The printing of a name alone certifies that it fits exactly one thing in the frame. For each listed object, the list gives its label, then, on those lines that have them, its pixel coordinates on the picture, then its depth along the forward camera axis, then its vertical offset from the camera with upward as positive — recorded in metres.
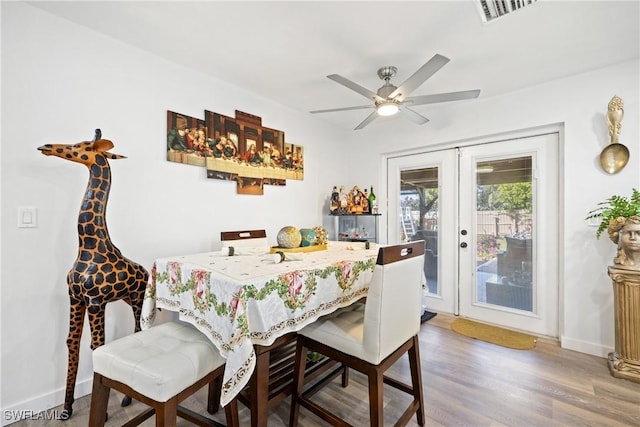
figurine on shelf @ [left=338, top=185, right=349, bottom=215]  3.65 +0.12
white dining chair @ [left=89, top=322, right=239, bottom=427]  1.11 -0.65
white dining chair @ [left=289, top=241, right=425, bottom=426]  1.32 -0.61
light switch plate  1.69 -0.02
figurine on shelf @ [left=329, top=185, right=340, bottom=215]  3.71 +0.17
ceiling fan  1.84 +0.89
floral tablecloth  1.17 -0.40
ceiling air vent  1.65 +1.24
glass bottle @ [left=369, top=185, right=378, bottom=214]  3.66 +0.13
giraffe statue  1.57 -0.30
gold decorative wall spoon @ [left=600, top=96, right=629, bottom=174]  2.28 +0.55
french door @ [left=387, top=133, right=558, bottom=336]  2.82 -0.13
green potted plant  2.07 +0.01
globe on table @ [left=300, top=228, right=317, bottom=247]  2.07 -0.18
